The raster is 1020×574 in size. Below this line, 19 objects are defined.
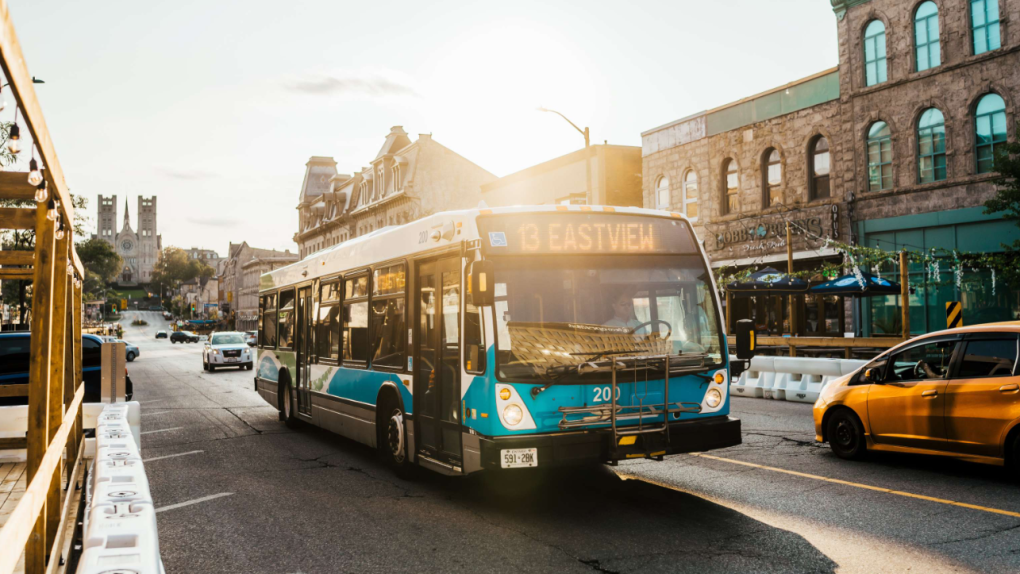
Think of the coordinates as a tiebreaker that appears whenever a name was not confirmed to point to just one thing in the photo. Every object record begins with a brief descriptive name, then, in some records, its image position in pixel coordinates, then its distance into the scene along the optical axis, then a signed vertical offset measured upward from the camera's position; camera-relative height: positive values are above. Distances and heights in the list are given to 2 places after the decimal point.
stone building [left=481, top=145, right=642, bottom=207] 35.62 +6.74
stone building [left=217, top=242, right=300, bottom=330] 109.56 +8.22
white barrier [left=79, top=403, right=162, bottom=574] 2.21 -0.62
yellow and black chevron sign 15.70 -0.01
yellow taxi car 7.51 -0.89
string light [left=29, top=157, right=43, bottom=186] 2.89 +0.58
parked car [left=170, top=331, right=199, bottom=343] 90.69 -1.02
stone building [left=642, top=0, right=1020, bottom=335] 22.80 +5.35
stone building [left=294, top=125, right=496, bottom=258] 55.69 +10.42
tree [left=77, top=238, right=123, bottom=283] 50.79 +5.17
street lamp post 23.36 +5.48
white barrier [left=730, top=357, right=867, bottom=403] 15.45 -1.26
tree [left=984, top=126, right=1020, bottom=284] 18.55 +2.79
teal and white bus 6.65 -0.19
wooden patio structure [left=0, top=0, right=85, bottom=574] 2.25 -0.03
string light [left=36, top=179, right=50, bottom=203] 3.32 +0.58
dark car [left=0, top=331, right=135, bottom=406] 14.50 -0.53
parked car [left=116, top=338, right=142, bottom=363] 46.92 -1.43
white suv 32.66 -1.11
